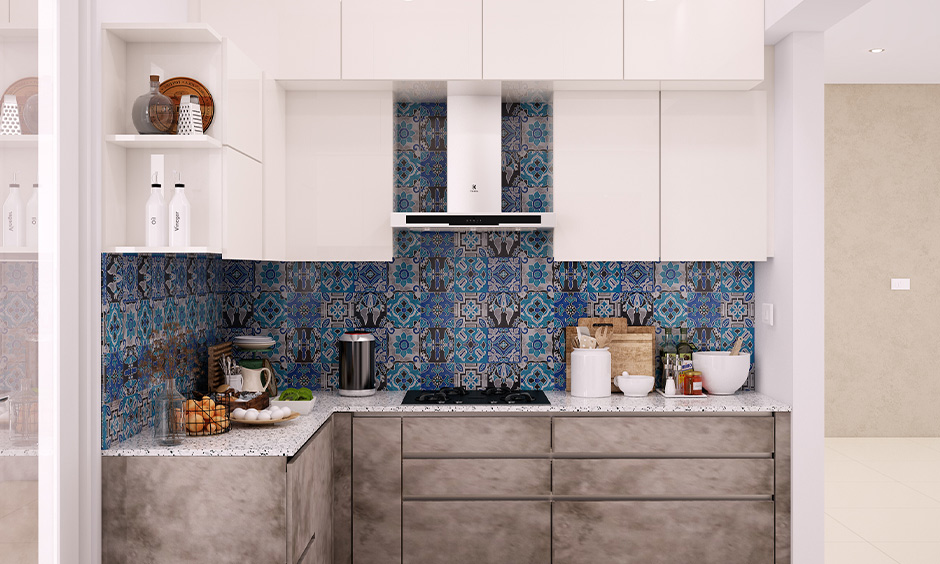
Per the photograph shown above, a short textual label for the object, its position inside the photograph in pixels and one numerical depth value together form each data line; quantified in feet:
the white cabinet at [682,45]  10.10
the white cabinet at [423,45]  10.11
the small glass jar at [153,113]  7.59
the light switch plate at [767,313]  10.82
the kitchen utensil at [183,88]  7.92
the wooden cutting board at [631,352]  11.32
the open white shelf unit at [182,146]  7.79
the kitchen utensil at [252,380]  10.07
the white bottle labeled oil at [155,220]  7.61
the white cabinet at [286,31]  10.03
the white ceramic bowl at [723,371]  10.69
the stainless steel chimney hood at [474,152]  10.69
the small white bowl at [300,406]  9.41
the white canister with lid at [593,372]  10.61
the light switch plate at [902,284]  18.53
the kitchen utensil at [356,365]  10.68
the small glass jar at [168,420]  7.82
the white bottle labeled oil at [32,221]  6.46
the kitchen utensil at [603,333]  10.93
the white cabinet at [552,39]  10.10
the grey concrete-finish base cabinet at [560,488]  9.86
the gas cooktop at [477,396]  10.26
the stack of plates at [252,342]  10.62
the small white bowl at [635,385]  10.61
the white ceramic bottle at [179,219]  7.65
